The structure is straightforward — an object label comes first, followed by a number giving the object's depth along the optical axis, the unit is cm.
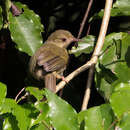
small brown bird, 666
